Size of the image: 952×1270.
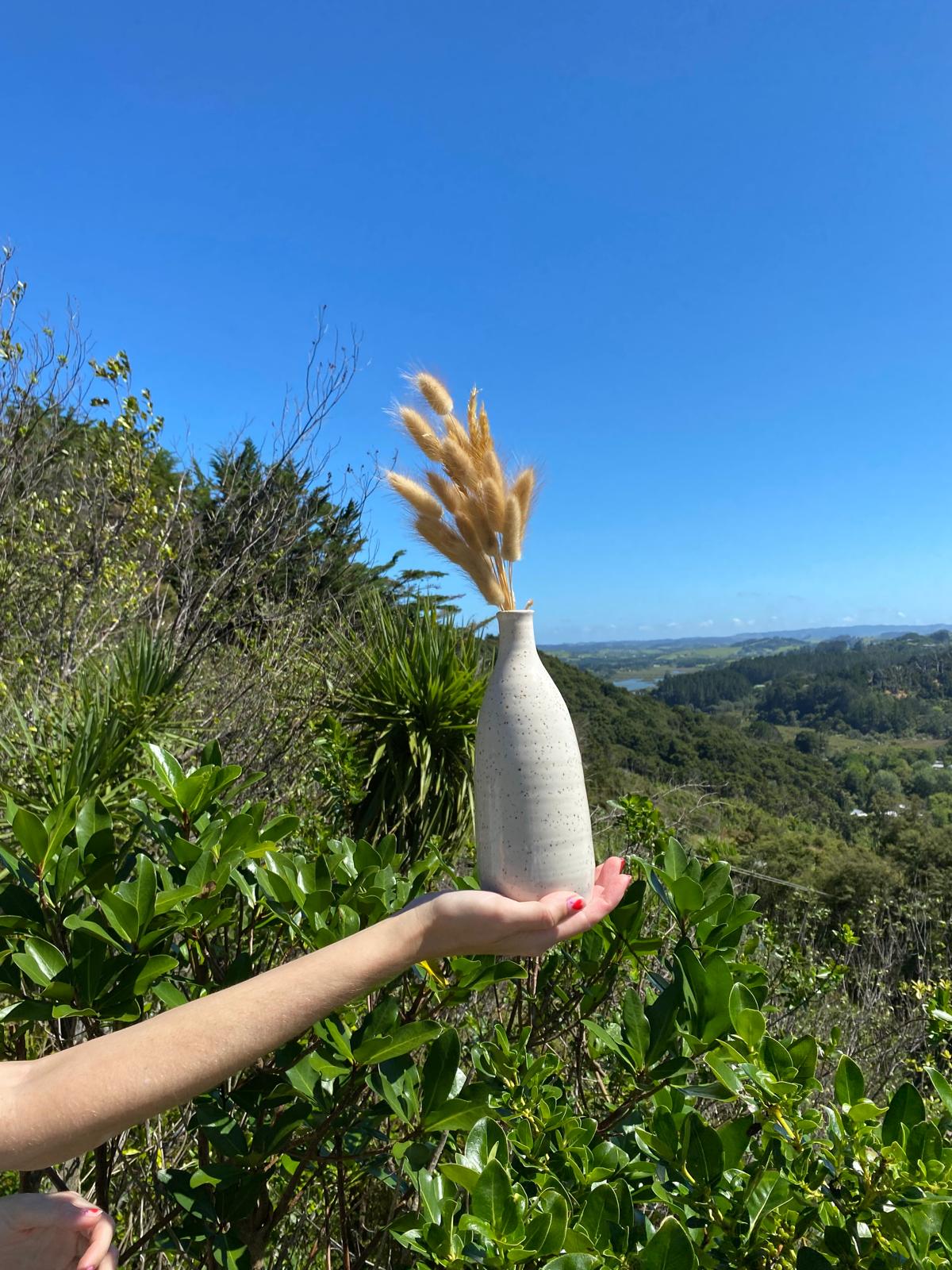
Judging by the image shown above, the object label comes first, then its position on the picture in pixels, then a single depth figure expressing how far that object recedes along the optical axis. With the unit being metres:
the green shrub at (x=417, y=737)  4.53
